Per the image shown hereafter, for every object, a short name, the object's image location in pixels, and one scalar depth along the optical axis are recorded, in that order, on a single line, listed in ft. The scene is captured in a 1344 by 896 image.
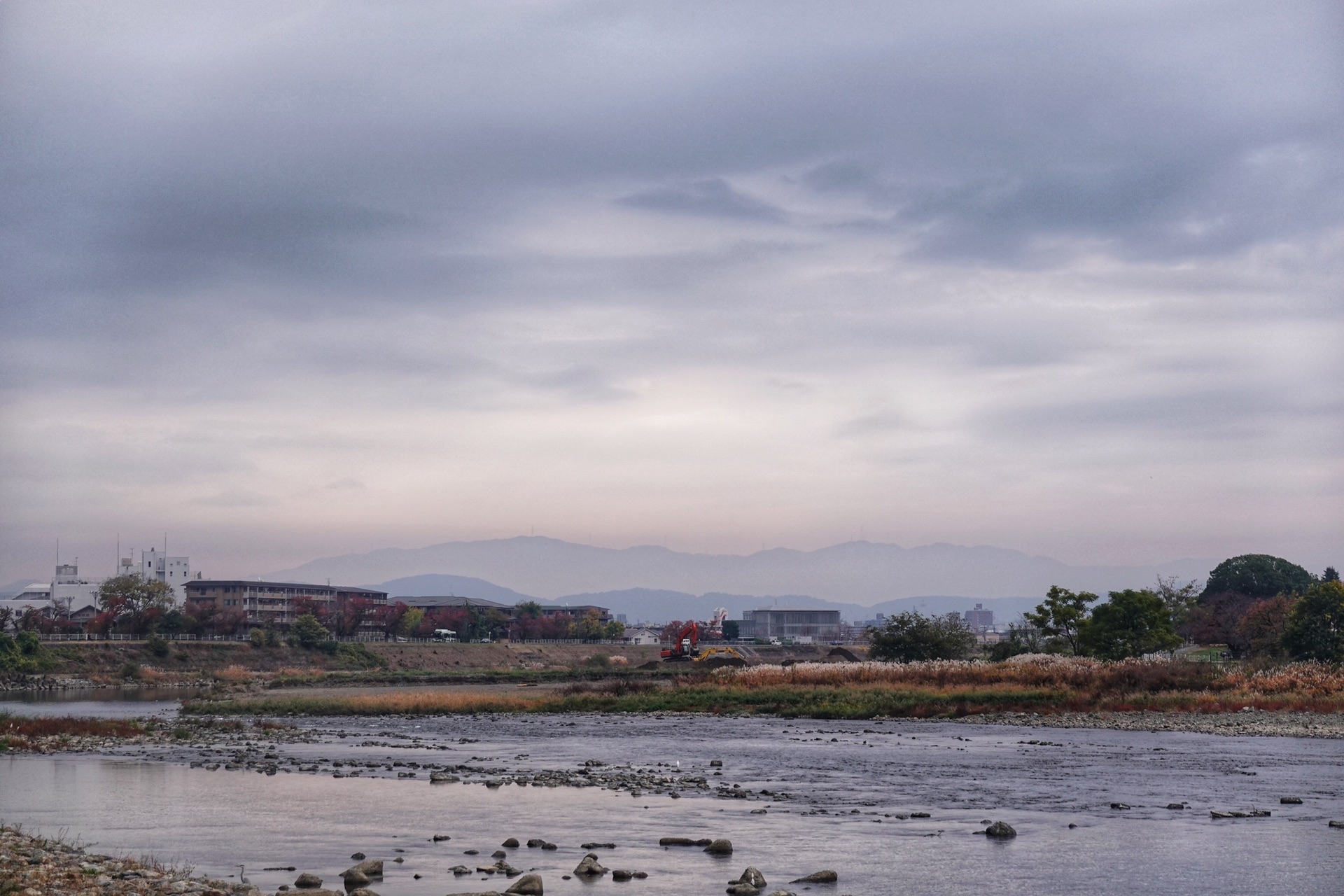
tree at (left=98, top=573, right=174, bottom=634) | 519.60
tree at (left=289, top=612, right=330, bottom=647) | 519.19
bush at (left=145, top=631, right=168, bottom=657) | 454.40
